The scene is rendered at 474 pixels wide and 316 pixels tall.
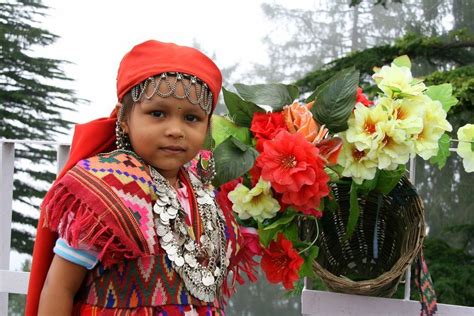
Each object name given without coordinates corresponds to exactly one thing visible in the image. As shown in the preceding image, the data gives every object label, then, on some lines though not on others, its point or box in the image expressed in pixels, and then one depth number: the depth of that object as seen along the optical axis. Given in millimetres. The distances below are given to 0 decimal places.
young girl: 1101
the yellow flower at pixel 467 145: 1414
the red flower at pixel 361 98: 1350
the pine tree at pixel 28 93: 13672
